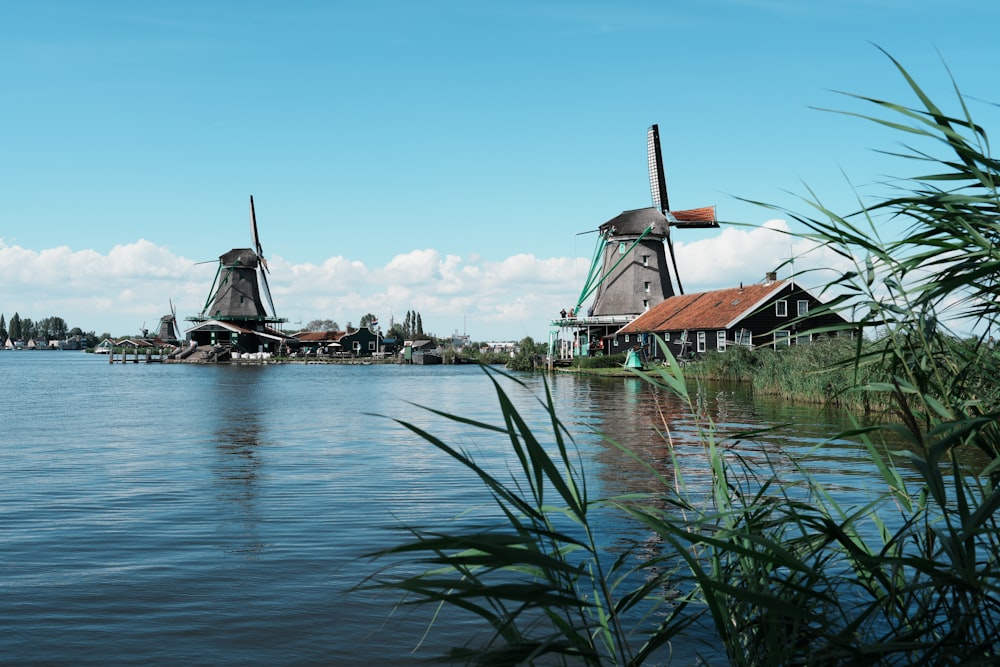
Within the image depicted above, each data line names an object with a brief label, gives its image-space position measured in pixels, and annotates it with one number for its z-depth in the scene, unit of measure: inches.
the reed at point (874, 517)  95.8
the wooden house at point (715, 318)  1604.3
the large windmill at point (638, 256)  2094.0
